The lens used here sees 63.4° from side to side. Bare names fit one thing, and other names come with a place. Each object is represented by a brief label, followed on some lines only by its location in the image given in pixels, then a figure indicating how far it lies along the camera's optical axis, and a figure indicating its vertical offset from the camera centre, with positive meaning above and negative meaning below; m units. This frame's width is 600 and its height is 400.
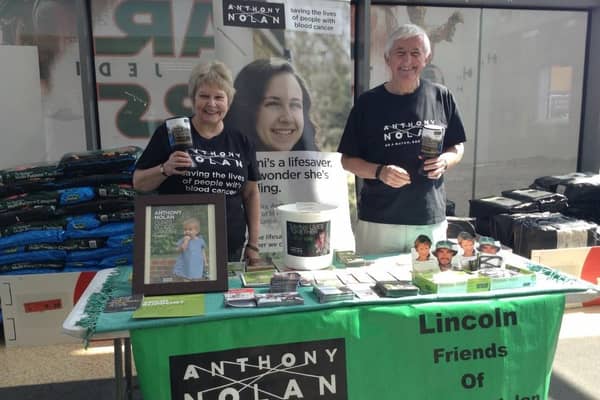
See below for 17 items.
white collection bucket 1.62 -0.38
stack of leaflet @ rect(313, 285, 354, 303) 1.44 -0.50
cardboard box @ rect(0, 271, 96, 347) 2.88 -1.05
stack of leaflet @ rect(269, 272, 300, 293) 1.52 -0.50
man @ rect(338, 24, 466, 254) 1.90 -0.09
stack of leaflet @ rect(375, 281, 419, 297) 1.48 -0.51
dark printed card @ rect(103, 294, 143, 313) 1.38 -0.51
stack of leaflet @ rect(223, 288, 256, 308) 1.41 -0.51
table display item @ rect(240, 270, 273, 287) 1.59 -0.52
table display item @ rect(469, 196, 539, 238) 3.53 -0.64
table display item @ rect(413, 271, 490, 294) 1.51 -0.50
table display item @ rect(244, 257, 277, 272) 1.75 -0.52
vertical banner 2.68 +0.17
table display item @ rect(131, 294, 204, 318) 1.33 -0.51
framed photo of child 1.47 -0.37
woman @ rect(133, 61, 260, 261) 1.80 -0.11
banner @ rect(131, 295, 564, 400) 1.37 -0.68
